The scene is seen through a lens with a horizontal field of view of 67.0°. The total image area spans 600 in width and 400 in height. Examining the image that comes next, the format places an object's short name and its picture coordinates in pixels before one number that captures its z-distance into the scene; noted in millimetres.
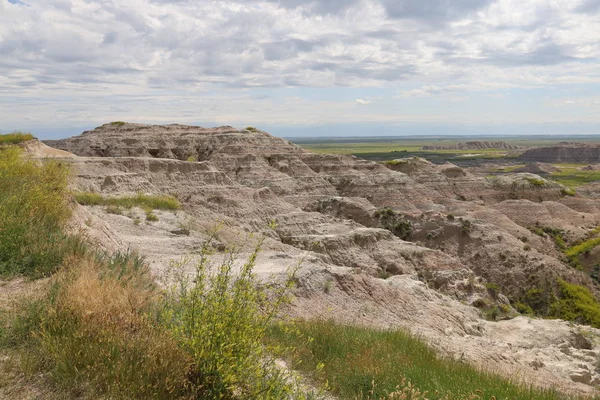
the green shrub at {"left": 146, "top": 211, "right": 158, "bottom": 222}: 23444
